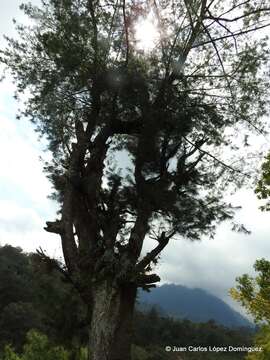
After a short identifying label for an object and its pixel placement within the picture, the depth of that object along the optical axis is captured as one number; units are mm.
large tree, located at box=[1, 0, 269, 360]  8531
